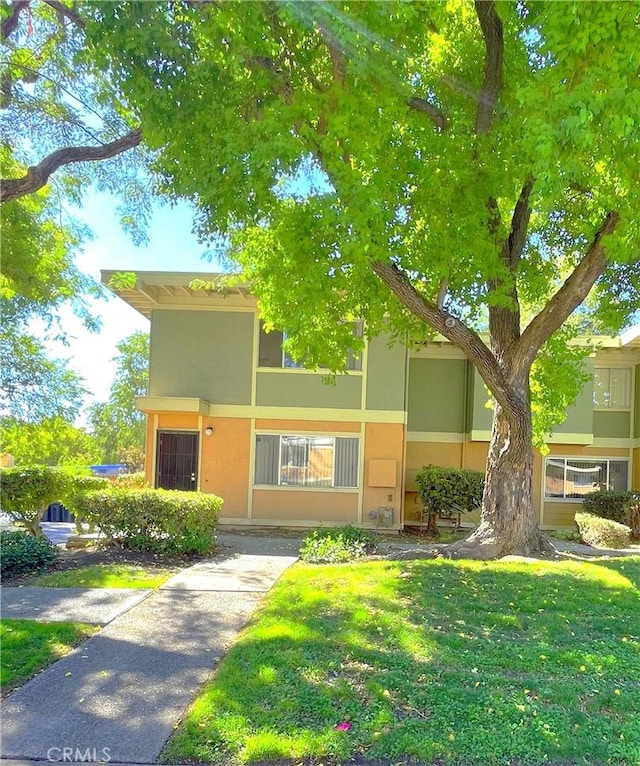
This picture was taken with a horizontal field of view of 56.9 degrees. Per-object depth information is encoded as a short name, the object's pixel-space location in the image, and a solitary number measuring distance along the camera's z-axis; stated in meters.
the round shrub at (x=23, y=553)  7.83
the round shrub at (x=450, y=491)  14.18
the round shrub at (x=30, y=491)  9.89
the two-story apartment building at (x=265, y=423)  14.51
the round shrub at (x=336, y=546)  9.07
